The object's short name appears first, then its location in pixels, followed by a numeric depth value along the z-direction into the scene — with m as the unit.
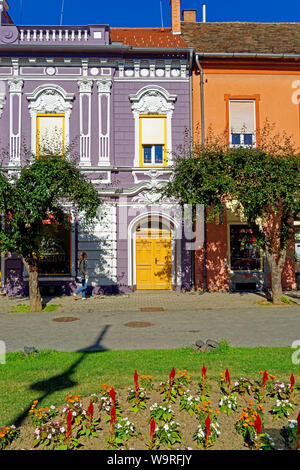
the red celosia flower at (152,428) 3.27
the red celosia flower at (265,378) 4.64
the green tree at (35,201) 11.22
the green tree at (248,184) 12.14
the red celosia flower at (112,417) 3.64
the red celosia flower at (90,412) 3.69
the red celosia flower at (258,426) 3.27
